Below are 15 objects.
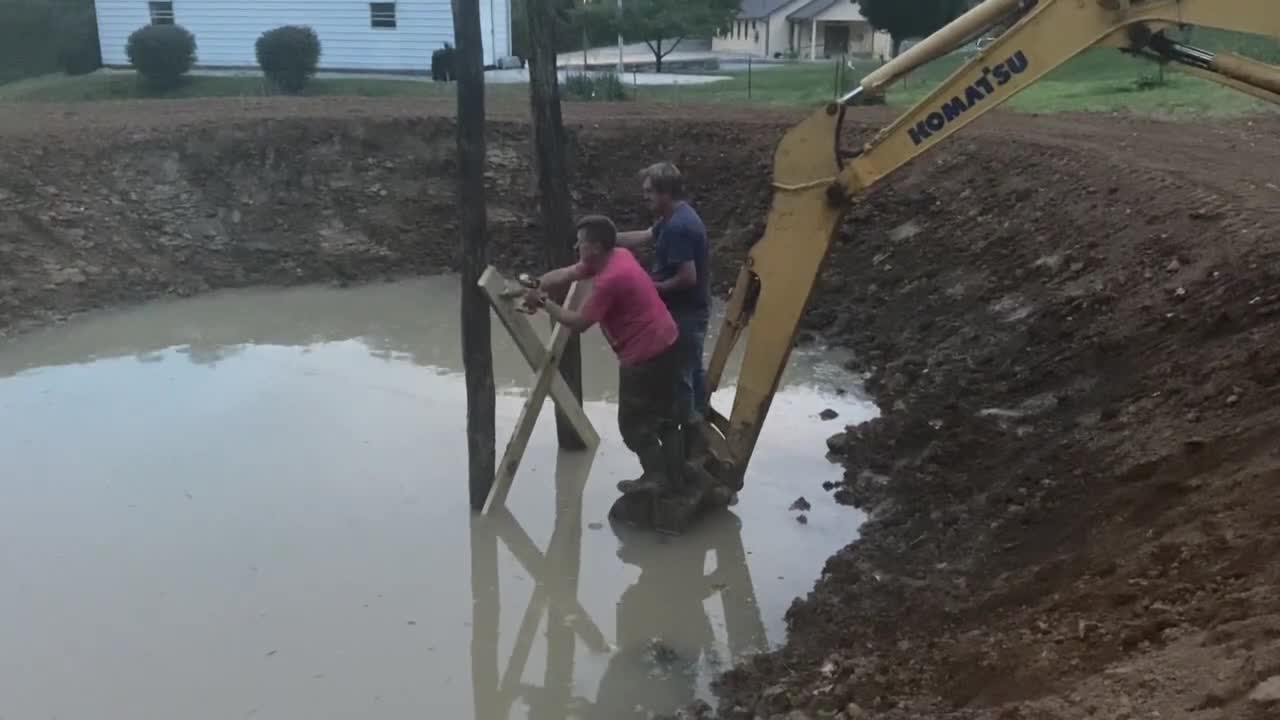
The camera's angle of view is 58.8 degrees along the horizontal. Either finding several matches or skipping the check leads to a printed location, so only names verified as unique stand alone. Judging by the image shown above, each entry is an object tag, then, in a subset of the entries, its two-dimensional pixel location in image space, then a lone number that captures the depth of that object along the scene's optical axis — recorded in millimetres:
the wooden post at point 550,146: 7254
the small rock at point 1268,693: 2766
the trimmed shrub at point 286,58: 23234
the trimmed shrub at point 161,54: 22969
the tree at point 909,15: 26125
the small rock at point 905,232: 11164
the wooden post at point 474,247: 6434
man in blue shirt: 6410
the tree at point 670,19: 34000
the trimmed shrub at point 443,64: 23734
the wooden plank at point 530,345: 6582
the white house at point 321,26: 26047
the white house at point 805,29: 45500
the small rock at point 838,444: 7785
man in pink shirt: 6203
